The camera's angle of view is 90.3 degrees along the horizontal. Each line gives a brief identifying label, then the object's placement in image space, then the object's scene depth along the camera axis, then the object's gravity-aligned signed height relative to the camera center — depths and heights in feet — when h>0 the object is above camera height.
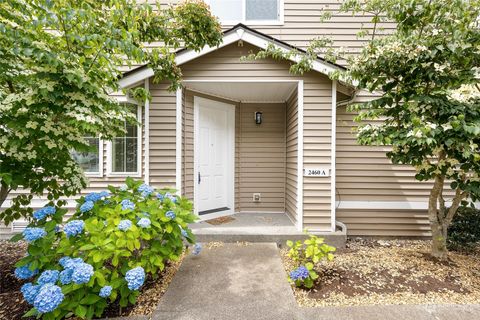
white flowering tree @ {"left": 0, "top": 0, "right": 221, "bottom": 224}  6.71 +2.15
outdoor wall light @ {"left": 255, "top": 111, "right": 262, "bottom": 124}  16.40 +2.91
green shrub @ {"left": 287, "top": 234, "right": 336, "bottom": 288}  8.16 -3.69
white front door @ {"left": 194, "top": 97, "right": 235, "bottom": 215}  14.78 +0.21
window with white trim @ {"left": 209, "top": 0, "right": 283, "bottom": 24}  15.38 +9.61
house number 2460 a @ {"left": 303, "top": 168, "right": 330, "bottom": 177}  12.51 -0.65
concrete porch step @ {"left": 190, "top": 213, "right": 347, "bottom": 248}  12.19 -3.81
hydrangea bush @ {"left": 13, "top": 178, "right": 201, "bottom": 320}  6.07 -2.63
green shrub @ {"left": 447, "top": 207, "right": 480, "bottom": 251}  12.04 -3.66
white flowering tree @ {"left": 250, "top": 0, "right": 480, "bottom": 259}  8.00 +2.86
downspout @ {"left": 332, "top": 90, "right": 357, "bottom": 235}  12.60 +3.32
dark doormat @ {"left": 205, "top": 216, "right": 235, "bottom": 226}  14.04 -3.74
